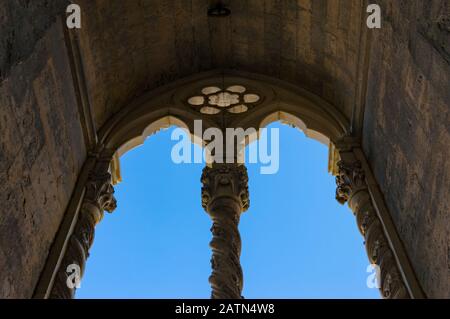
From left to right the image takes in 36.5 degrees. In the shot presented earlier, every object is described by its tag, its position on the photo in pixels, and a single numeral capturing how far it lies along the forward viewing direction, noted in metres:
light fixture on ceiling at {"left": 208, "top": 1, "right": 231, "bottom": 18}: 9.55
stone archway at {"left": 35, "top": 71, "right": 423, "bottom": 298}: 7.09
